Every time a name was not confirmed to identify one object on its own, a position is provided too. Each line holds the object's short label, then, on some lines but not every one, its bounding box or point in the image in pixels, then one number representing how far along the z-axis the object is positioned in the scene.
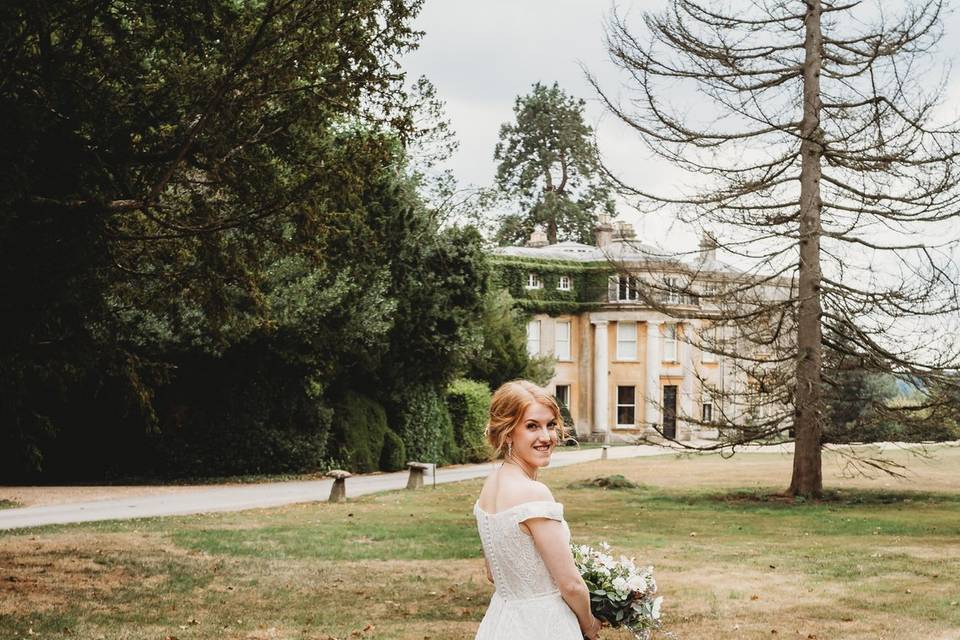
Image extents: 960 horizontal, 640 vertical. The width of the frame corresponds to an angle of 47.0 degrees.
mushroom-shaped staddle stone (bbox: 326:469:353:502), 20.77
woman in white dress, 3.80
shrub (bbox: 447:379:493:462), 35.44
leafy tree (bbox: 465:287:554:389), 39.03
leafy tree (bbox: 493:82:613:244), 65.00
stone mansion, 52.47
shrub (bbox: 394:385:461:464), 31.53
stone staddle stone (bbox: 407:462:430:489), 24.48
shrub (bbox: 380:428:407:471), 30.86
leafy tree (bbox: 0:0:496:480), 10.20
